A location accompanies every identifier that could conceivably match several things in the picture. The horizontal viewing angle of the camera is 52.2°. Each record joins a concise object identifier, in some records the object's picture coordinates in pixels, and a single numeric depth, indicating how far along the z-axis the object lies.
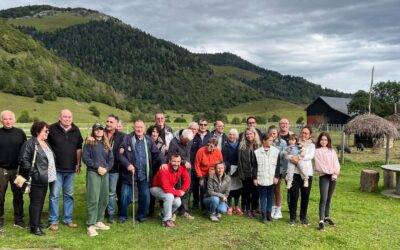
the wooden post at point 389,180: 11.70
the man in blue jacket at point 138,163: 7.25
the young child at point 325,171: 7.54
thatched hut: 20.23
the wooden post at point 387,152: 14.93
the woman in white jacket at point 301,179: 7.43
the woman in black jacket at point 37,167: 6.31
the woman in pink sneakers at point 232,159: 8.04
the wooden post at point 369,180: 11.33
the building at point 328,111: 46.72
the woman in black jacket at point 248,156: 7.77
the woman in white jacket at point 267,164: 7.55
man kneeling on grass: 7.32
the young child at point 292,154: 7.42
